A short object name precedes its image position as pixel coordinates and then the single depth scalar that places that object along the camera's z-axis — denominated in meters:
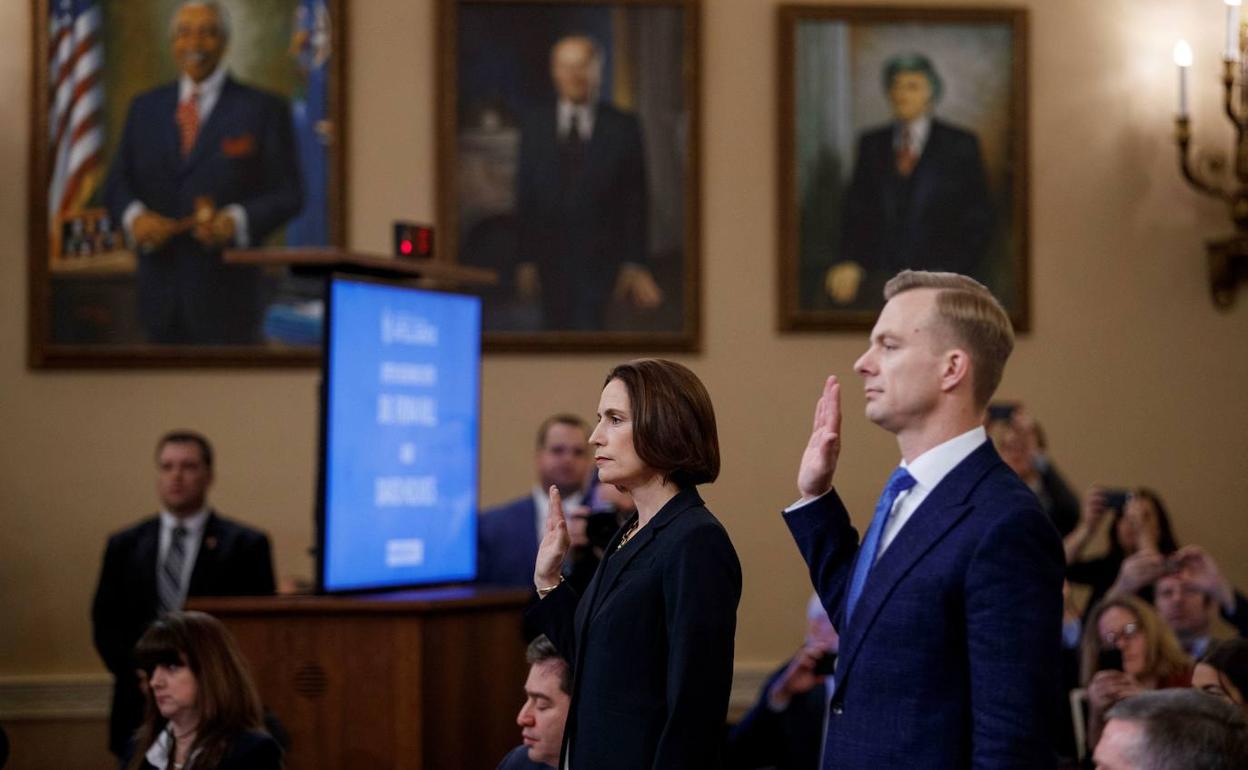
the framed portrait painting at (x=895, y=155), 7.71
